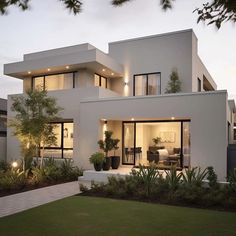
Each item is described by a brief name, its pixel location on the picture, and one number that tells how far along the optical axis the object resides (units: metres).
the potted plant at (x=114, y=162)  15.80
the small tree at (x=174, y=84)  17.97
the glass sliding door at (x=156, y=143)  16.12
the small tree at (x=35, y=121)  13.98
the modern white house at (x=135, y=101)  13.41
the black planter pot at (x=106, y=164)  15.00
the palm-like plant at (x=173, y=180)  9.93
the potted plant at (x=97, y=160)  14.39
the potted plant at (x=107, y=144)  15.45
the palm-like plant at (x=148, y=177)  9.92
